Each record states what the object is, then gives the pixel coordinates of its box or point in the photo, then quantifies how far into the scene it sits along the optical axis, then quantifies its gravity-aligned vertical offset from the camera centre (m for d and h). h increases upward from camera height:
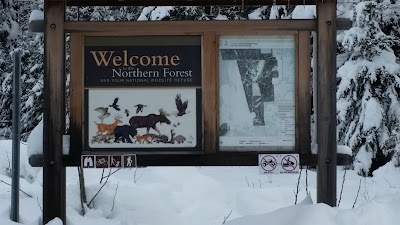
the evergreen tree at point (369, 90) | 10.67 +0.54
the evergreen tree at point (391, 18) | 10.84 +2.01
